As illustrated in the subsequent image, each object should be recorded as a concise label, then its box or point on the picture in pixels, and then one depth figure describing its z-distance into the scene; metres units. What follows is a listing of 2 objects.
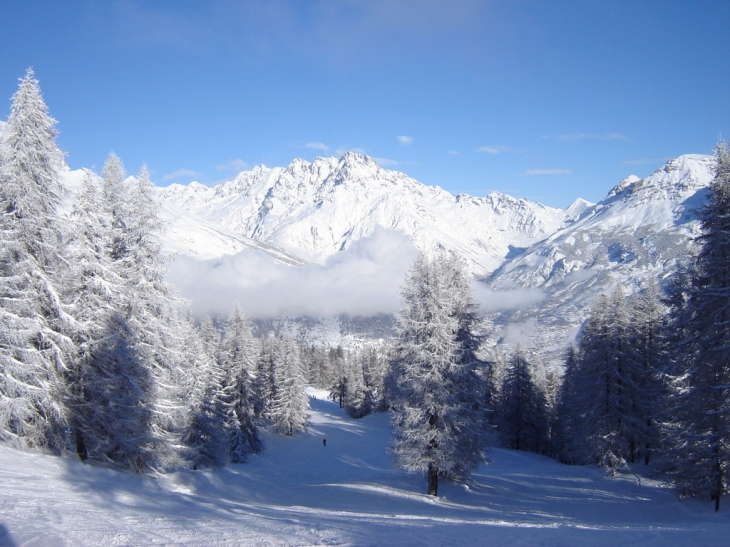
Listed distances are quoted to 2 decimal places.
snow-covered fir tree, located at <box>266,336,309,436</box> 52.47
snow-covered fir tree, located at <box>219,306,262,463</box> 38.19
